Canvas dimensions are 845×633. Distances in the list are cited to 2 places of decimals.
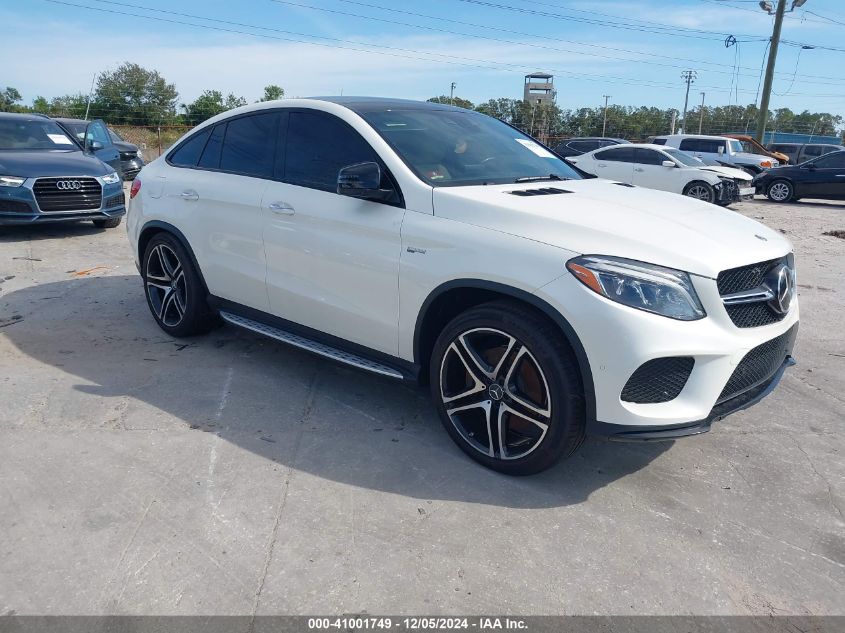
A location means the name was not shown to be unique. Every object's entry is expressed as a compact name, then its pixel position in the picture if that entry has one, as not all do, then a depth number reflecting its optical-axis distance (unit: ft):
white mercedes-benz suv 9.63
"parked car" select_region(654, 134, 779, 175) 71.92
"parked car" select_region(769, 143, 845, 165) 99.96
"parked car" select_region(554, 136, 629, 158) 80.59
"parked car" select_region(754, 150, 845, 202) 57.00
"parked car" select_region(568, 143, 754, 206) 51.19
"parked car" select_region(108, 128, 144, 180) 52.24
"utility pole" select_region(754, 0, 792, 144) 96.94
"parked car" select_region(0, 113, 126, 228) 29.19
